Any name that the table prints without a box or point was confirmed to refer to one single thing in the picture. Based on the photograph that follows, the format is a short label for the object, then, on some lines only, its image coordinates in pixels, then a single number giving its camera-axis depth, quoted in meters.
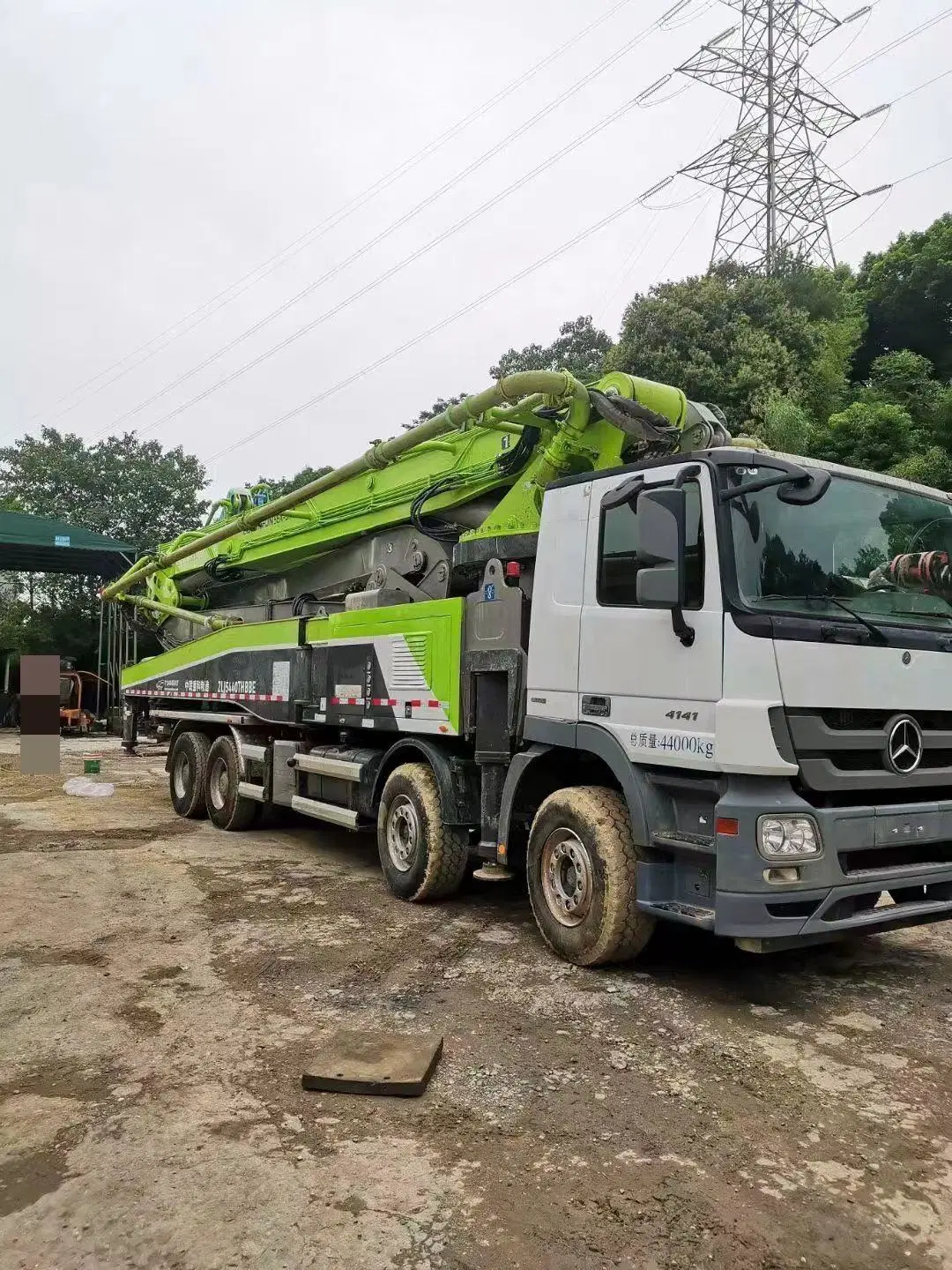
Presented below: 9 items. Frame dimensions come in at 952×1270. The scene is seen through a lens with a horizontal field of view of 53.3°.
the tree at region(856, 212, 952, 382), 26.03
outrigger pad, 3.57
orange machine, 23.32
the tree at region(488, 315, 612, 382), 28.35
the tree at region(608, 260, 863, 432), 18.53
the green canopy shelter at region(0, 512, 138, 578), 22.39
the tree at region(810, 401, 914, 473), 17.05
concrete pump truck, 4.21
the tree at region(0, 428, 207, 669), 30.62
